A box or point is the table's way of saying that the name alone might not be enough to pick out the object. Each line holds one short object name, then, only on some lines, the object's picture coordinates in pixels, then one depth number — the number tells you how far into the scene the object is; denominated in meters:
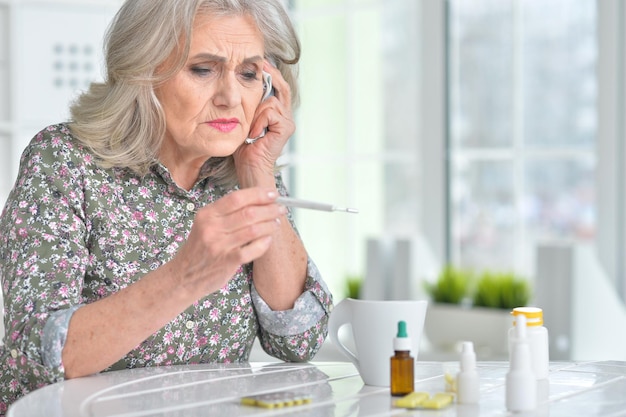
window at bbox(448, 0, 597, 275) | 3.56
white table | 1.59
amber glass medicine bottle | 1.66
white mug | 1.72
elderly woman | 1.83
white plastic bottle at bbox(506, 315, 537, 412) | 1.58
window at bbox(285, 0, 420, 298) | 4.48
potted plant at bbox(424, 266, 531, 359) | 3.50
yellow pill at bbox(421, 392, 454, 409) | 1.60
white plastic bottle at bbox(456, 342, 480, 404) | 1.62
